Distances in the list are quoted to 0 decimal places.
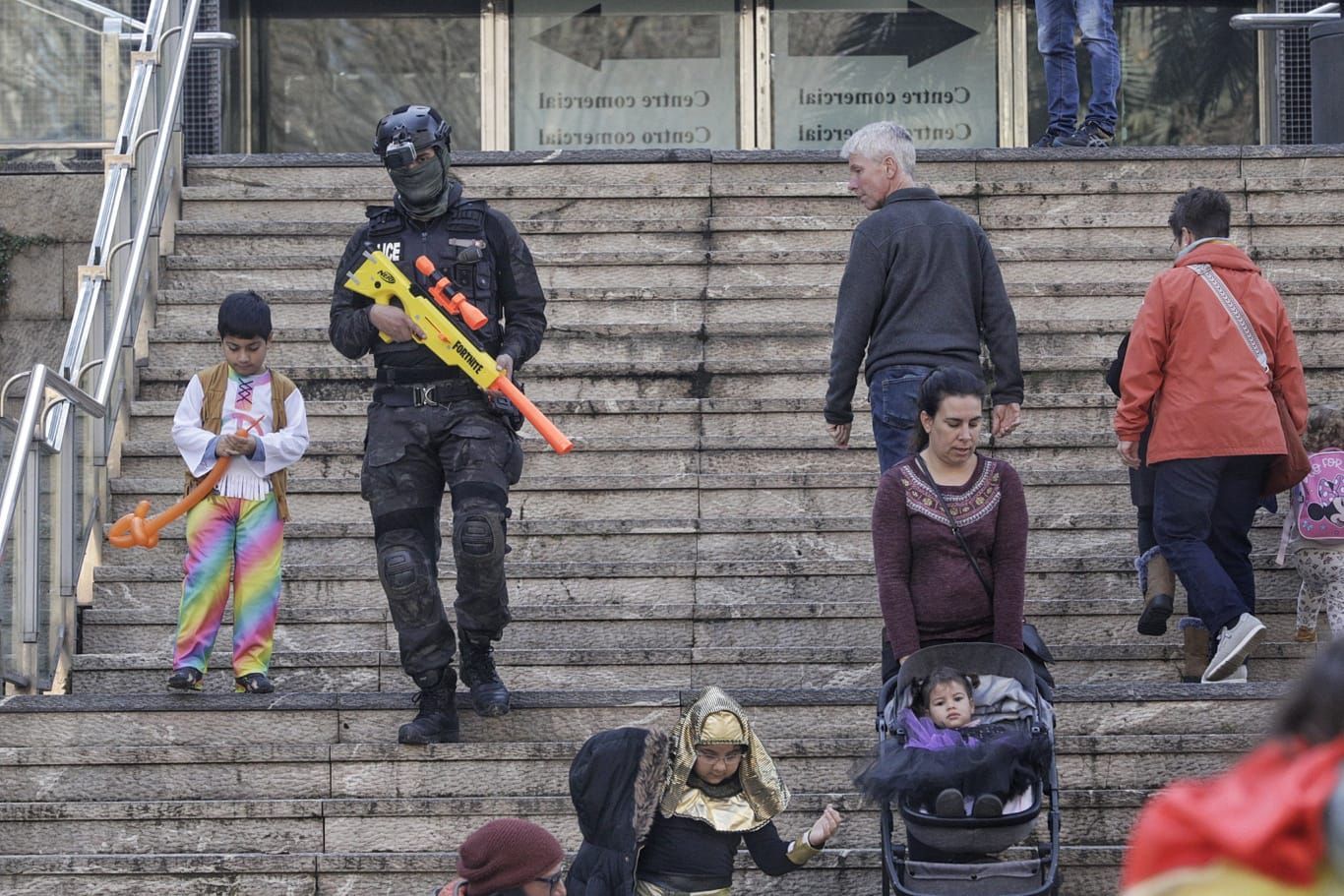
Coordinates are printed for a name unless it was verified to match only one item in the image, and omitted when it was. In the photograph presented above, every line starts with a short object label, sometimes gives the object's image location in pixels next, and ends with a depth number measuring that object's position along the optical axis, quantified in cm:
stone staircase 1372
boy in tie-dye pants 1508
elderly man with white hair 1420
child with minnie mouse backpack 1570
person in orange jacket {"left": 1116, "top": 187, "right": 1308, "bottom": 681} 1464
